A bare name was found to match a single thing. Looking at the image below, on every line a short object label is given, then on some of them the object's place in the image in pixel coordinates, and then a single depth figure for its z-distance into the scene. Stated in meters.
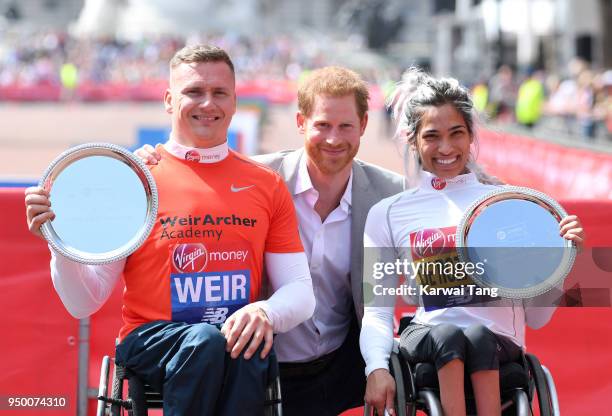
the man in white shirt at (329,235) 8.87
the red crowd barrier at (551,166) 21.25
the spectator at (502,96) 56.66
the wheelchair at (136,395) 7.48
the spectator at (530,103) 46.56
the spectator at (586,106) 38.91
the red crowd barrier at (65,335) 9.99
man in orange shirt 7.17
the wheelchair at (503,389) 7.55
